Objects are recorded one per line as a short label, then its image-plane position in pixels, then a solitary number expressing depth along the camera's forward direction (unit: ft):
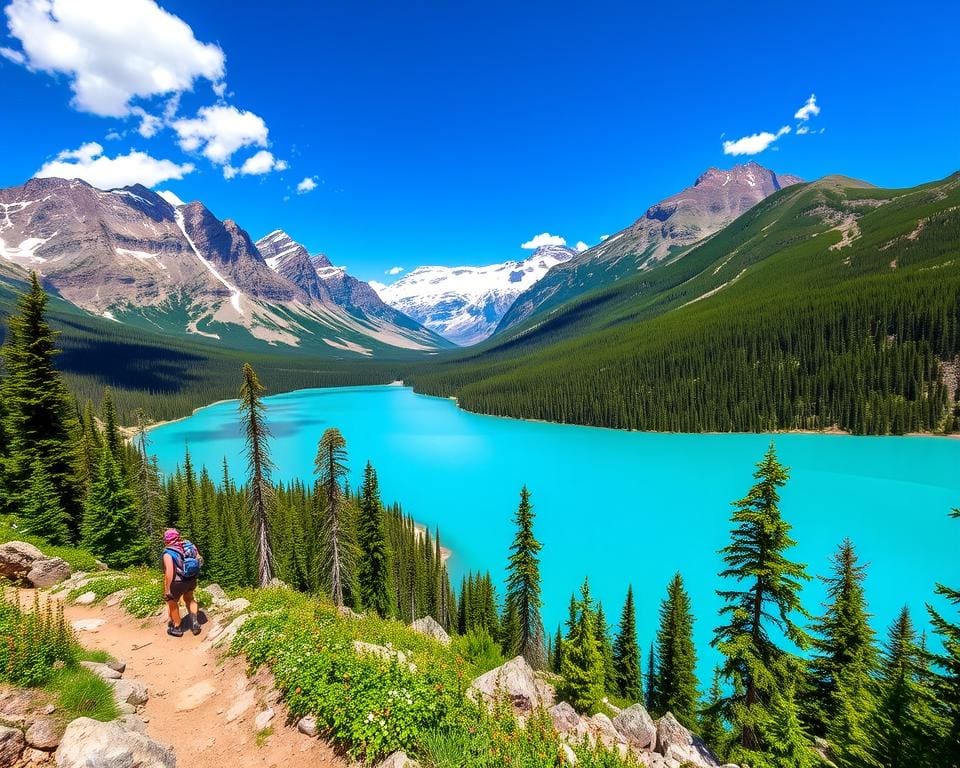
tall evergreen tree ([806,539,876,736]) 57.72
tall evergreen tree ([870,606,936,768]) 23.22
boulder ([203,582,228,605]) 47.70
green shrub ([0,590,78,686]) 23.67
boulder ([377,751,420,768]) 22.85
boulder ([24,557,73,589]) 48.73
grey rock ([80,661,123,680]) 29.72
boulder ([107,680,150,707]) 28.30
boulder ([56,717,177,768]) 19.20
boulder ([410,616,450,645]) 69.27
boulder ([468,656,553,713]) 38.01
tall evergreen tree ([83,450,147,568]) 79.00
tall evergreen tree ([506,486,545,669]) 92.02
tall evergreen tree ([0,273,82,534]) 78.07
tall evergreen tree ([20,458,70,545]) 75.46
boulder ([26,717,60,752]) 19.84
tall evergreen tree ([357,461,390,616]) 114.93
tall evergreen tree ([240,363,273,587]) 78.89
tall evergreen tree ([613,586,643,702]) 96.37
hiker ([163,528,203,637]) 38.68
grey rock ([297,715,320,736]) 26.78
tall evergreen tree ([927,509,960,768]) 21.68
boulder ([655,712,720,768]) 42.50
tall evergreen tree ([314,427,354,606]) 86.69
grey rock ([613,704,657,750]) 42.52
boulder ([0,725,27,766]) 18.88
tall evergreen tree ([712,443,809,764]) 49.60
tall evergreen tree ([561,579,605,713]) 56.34
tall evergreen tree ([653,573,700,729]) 88.89
